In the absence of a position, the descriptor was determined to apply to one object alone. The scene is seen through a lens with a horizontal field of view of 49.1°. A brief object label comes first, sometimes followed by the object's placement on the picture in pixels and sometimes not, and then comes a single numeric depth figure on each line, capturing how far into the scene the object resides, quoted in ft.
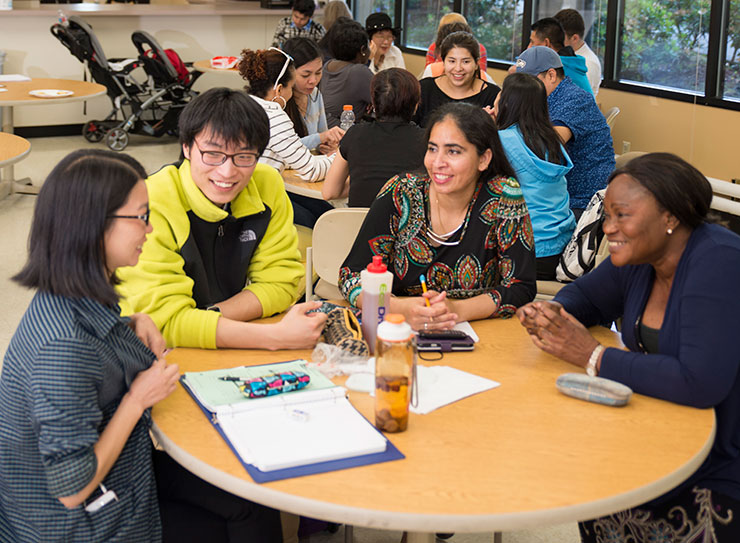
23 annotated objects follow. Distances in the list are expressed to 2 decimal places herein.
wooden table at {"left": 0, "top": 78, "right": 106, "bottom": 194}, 19.57
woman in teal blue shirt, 11.14
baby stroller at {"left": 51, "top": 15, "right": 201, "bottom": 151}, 24.84
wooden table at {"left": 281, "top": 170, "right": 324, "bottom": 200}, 12.28
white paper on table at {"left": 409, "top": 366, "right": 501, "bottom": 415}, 5.44
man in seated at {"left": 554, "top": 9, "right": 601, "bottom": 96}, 21.11
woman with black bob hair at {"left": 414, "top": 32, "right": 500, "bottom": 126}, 16.20
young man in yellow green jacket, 6.30
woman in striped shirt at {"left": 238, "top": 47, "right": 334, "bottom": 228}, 12.57
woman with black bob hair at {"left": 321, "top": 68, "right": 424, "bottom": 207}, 11.53
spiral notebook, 4.62
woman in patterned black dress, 7.52
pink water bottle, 6.17
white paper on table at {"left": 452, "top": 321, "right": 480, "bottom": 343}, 6.66
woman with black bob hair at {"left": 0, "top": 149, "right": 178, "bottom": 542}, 4.63
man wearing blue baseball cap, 13.61
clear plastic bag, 5.91
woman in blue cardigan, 5.47
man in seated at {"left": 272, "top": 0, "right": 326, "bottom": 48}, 25.95
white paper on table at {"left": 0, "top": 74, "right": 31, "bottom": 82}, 22.45
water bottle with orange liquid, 4.88
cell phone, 6.32
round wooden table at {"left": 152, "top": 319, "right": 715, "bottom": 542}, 4.27
